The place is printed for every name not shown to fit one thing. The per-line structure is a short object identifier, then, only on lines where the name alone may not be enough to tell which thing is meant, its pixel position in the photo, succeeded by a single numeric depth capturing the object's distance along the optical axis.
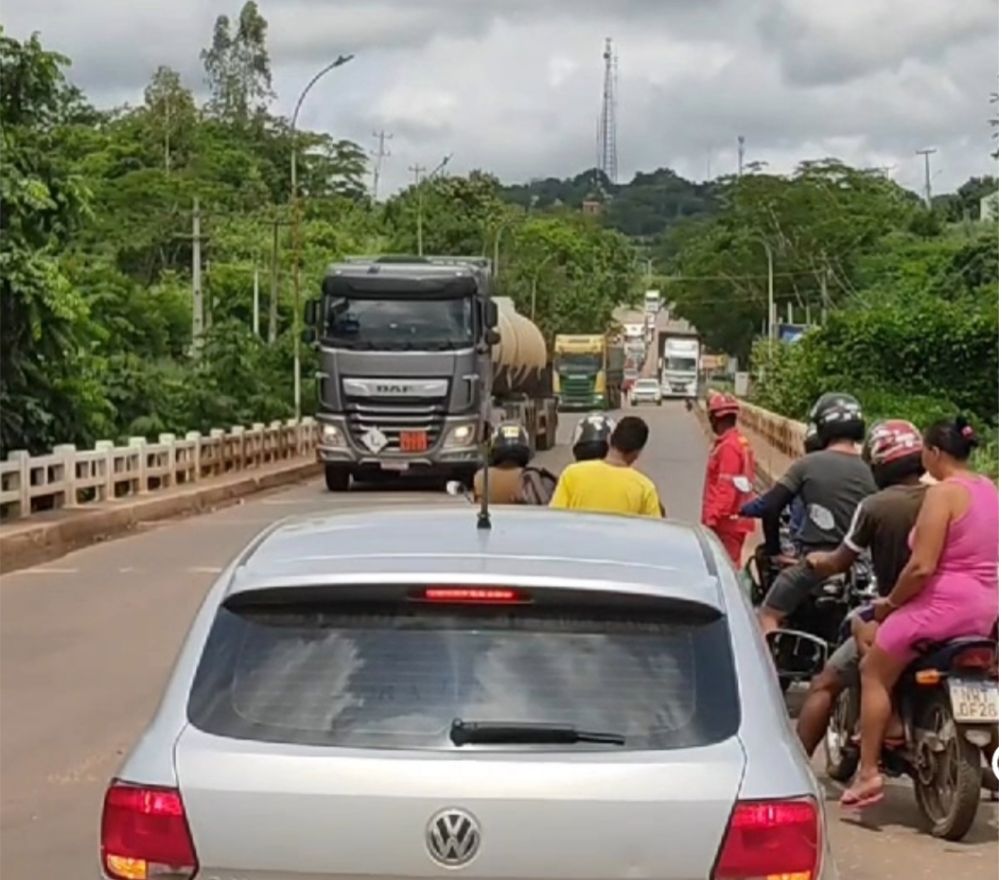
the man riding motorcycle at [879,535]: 7.82
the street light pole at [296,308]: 41.06
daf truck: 29.19
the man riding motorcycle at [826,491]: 9.11
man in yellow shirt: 8.91
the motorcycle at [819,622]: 8.97
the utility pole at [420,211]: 68.85
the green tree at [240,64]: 99.94
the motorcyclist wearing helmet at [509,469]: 9.77
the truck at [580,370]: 80.94
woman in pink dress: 7.24
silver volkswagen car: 3.79
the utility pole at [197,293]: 39.42
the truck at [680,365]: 101.88
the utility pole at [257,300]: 56.69
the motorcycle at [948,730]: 7.12
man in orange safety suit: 10.84
